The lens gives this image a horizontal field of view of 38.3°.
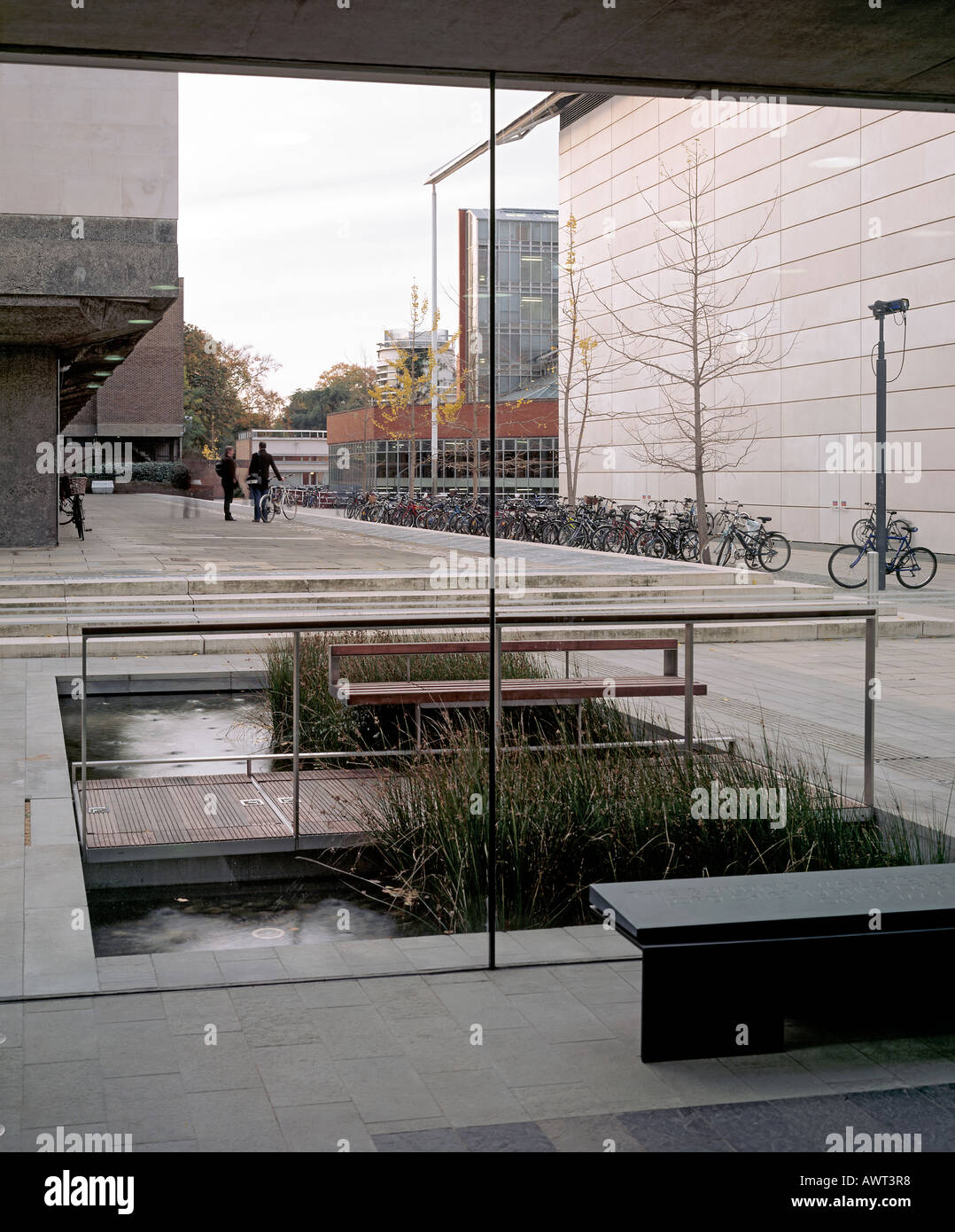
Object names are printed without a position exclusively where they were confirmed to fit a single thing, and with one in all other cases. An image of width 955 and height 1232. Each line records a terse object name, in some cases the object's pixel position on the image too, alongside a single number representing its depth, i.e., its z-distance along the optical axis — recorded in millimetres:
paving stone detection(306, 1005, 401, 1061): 3503
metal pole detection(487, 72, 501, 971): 3922
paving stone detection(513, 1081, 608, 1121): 3145
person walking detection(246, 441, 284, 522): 26698
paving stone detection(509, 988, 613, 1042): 3656
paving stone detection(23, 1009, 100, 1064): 3471
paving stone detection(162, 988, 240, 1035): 3699
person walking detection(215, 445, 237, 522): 27750
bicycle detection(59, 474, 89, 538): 20531
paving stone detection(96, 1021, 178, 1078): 3379
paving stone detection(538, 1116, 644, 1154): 2949
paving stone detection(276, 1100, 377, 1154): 2938
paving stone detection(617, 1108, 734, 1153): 2961
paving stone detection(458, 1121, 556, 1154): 2939
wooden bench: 6891
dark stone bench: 3459
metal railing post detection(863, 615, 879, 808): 6203
